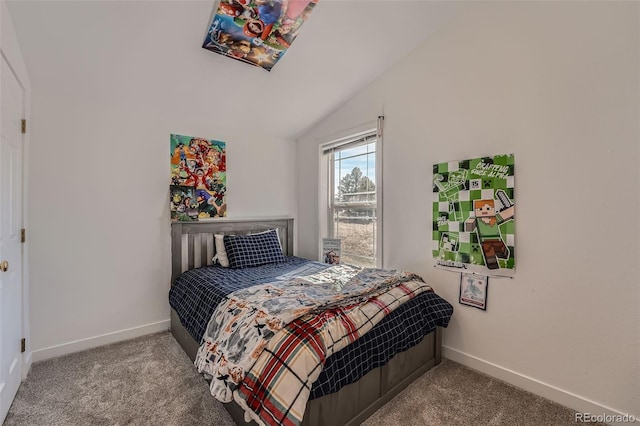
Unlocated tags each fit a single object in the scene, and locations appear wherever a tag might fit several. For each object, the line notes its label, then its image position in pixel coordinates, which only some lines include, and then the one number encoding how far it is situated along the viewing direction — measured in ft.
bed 4.60
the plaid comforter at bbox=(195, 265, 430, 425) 4.06
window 9.64
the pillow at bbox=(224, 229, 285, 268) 9.23
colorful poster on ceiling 6.33
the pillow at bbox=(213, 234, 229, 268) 9.33
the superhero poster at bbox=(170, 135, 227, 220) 9.21
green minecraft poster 6.50
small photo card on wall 6.89
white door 5.27
